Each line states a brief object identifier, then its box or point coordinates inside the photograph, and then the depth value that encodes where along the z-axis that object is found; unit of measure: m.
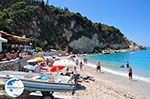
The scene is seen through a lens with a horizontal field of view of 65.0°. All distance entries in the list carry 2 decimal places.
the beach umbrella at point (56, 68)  9.08
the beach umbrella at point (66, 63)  8.94
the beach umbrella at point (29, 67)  9.03
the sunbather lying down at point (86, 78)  9.47
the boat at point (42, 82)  5.23
